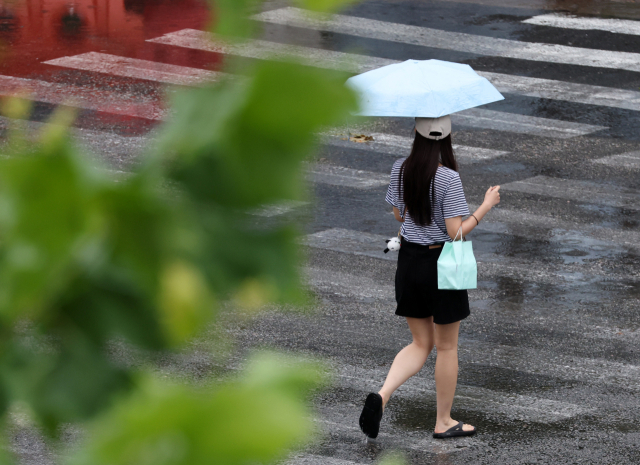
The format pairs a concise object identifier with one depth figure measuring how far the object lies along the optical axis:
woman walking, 22.23
